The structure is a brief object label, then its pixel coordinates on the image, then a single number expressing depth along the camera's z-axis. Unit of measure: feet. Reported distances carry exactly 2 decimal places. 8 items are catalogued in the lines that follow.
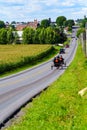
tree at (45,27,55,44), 491.31
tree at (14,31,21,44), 517.14
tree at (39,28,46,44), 487.61
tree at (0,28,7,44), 500.33
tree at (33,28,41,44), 491.43
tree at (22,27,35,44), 490.36
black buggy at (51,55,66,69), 153.89
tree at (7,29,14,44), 501.56
